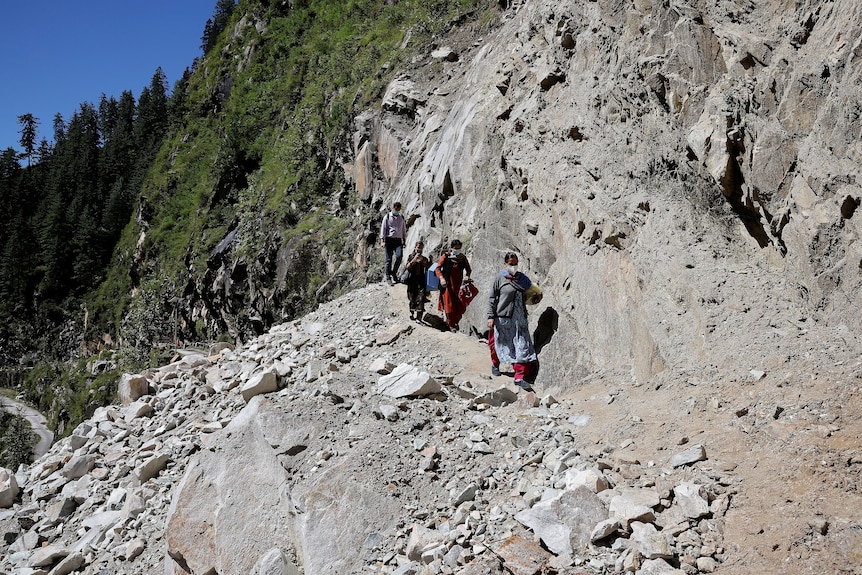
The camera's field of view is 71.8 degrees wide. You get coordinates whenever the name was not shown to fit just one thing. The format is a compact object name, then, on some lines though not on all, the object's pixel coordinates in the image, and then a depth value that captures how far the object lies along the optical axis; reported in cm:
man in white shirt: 1330
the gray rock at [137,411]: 1081
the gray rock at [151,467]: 838
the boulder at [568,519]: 426
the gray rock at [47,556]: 753
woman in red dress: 991
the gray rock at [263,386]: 858
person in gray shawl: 782
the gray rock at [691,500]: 397
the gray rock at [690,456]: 450
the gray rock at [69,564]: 727
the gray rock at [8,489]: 940
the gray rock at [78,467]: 960
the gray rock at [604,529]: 409
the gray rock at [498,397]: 702
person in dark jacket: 1065
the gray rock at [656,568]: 366
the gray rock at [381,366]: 824
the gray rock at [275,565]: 548
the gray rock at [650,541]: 377
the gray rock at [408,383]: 713
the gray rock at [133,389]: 1180
